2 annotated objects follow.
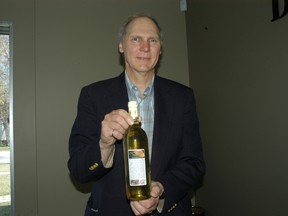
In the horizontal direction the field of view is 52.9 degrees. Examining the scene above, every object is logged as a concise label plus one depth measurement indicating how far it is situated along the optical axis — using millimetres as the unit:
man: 1226
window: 2963
